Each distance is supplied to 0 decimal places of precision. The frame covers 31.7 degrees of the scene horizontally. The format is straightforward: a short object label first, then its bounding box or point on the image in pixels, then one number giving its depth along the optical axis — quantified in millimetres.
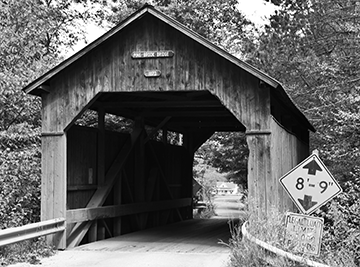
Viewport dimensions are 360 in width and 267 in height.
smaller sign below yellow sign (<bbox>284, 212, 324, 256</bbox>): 8448
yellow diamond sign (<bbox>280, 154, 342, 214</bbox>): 8617
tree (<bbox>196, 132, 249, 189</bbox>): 29719
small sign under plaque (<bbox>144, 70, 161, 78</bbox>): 12914
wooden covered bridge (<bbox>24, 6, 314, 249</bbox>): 12289
